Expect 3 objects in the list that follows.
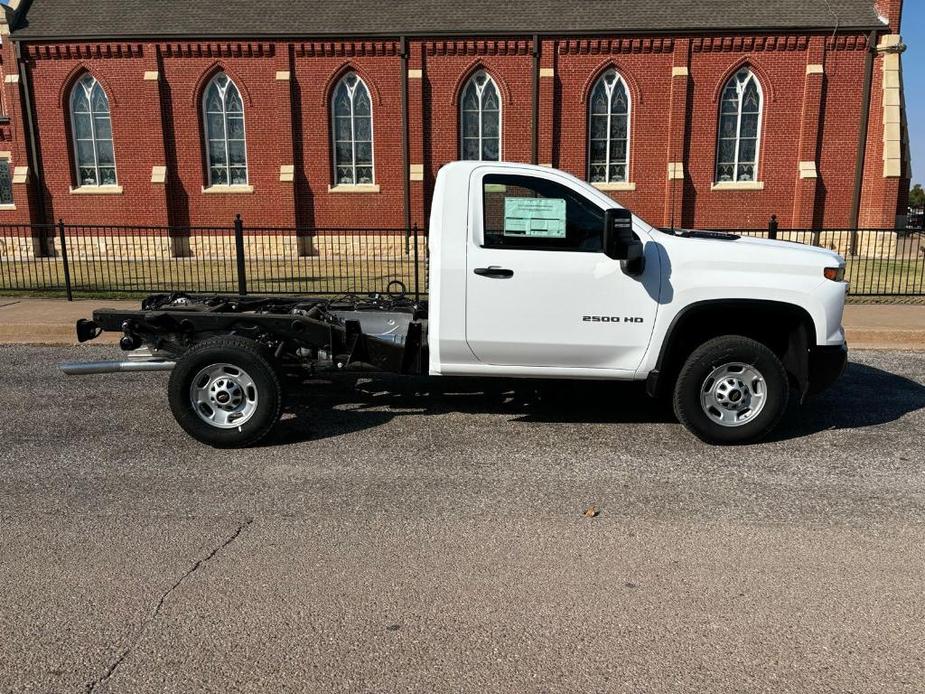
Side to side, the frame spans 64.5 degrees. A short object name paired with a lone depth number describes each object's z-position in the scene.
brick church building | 21.23
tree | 85.26
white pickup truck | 5.45
